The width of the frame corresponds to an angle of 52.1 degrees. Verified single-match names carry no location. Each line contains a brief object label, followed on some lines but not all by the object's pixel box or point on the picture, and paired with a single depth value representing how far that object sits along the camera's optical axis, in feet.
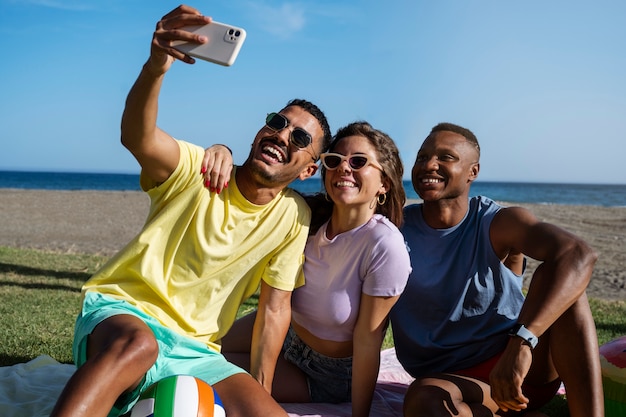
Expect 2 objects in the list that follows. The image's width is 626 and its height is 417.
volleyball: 10.59
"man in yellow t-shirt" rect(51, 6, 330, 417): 10.53
